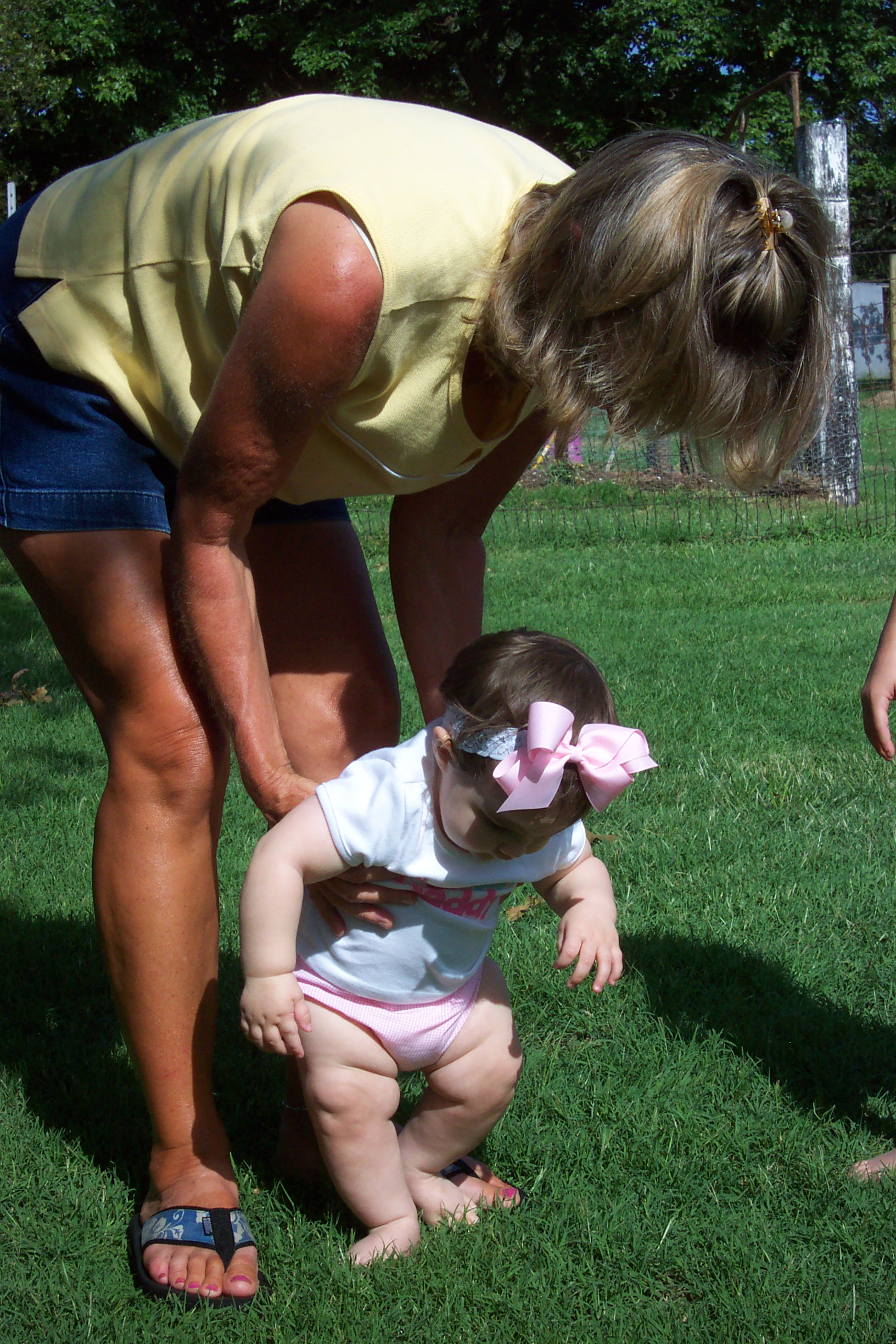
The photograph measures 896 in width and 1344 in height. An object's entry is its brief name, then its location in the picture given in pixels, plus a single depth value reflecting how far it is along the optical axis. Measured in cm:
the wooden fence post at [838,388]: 943
